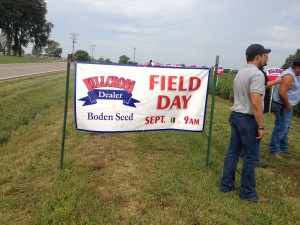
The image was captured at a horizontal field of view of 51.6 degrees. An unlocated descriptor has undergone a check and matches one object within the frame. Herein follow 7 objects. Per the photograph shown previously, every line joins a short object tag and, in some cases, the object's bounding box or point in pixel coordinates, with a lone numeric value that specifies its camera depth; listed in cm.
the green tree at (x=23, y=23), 5719
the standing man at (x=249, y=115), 365
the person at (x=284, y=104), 548
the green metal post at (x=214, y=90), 470
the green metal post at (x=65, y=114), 420
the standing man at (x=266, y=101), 499
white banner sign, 434
